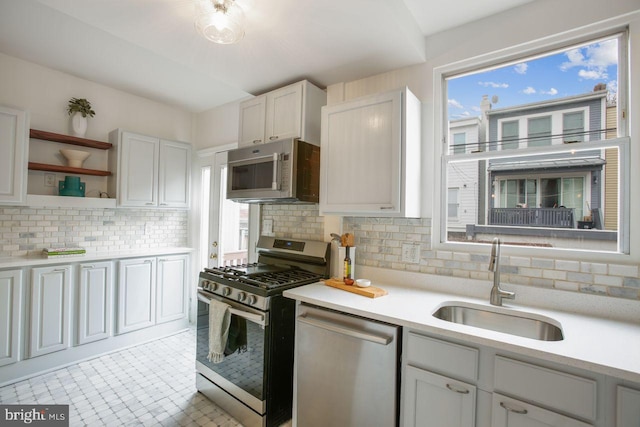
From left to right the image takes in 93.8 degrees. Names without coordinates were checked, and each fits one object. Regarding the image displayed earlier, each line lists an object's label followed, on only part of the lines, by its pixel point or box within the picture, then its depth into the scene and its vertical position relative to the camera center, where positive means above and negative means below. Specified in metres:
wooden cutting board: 1.81 -0.46
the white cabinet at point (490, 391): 1.07 -0.68
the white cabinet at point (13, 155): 2.38 +0.45
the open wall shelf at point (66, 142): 2.67 +0.68
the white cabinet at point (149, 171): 3.10 +0.47
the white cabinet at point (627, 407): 1.00 -0.62
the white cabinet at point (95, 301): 2.71 -0.83
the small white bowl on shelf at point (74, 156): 2.86 +0.54
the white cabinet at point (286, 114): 2.33 +0.83
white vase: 2.92 +0.86
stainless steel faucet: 1.68 -0.30
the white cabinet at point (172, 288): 3.30 -0.85
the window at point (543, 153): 1.62 +0.40
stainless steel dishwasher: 1.48 -0.83
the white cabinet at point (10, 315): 2.33 -0.82
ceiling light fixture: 1.49 +0.97
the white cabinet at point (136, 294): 2.98 -0.84
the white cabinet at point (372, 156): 1.85 +0.40
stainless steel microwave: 2.17 +0.33
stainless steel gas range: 1.85 -0.84
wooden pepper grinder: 2.09 -0.25
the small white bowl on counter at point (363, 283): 1.94 -0.43
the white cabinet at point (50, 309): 2.47 -0.84
